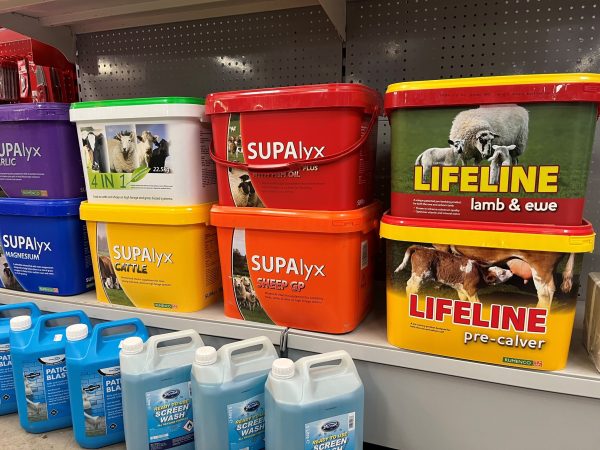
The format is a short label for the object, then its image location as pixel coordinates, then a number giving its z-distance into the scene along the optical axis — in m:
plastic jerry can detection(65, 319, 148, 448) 1.05
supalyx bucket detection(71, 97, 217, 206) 1.16
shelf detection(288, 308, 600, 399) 0.88
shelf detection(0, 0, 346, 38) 1.45
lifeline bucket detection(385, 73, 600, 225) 0.83
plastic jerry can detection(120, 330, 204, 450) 0.97
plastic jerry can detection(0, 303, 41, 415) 1.21
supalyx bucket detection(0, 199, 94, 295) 1.34
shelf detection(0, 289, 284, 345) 1.14
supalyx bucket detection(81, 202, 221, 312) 1.21
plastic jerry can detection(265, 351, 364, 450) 0.85
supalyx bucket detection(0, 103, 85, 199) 1.29
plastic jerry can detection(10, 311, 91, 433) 1.12
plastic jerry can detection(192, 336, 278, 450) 0.92
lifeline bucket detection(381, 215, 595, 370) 0.87
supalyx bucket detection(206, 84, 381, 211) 1.00
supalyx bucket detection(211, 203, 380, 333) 1.04
